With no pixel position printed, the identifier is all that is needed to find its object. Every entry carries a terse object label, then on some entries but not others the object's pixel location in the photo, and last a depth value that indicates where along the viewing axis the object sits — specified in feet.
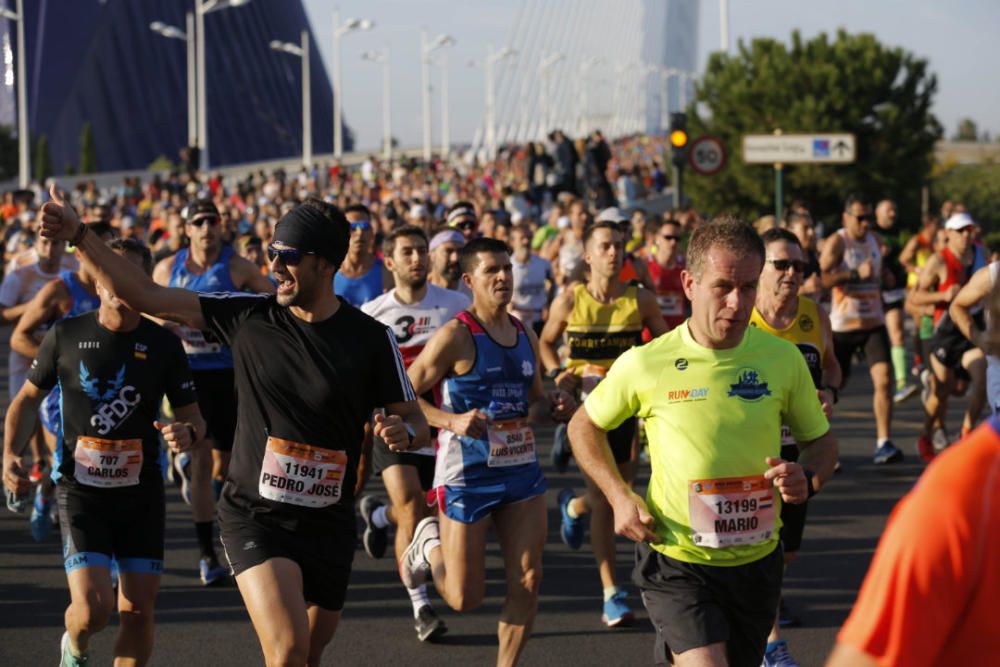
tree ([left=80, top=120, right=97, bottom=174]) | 251.39
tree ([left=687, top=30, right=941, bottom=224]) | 163.63
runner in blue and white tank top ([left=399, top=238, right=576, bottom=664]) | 19.88
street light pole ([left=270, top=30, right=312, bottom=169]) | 204.62
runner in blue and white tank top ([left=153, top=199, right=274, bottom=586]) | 28.53
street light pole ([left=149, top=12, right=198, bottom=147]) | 192.65
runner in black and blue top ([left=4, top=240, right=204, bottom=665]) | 17.76
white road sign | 61.72
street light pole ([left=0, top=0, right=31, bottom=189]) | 162.50
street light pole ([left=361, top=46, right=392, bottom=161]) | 265.34
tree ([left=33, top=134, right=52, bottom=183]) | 233.76
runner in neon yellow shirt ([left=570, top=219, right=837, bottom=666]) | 14.07
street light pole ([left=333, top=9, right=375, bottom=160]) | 192.24
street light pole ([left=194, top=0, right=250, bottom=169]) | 166.47
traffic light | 61.52
